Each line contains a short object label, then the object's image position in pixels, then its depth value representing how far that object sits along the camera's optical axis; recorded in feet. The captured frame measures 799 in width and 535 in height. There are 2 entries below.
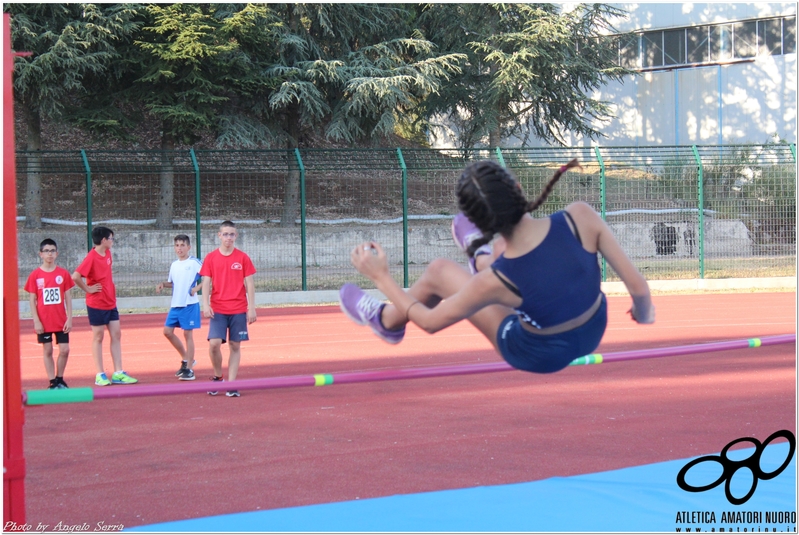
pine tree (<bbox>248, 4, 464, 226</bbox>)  79.30
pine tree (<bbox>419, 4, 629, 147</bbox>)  90.12
